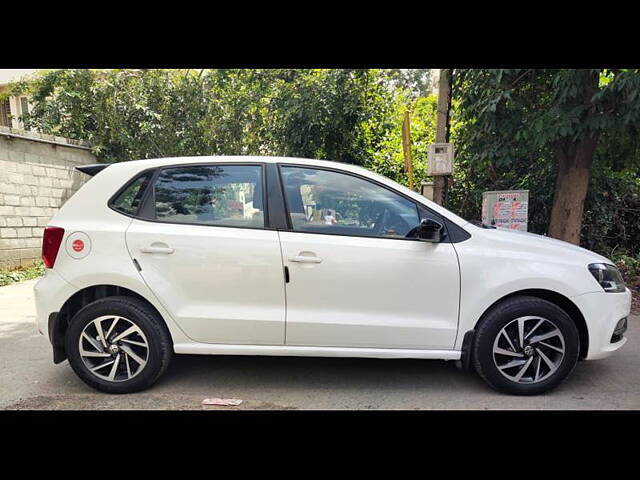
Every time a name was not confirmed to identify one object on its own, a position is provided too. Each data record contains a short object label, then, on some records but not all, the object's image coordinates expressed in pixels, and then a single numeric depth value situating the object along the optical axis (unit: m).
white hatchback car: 2.83
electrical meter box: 5.43
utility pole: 5.51
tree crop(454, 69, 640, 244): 4.45
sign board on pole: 5.25
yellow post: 5.53
